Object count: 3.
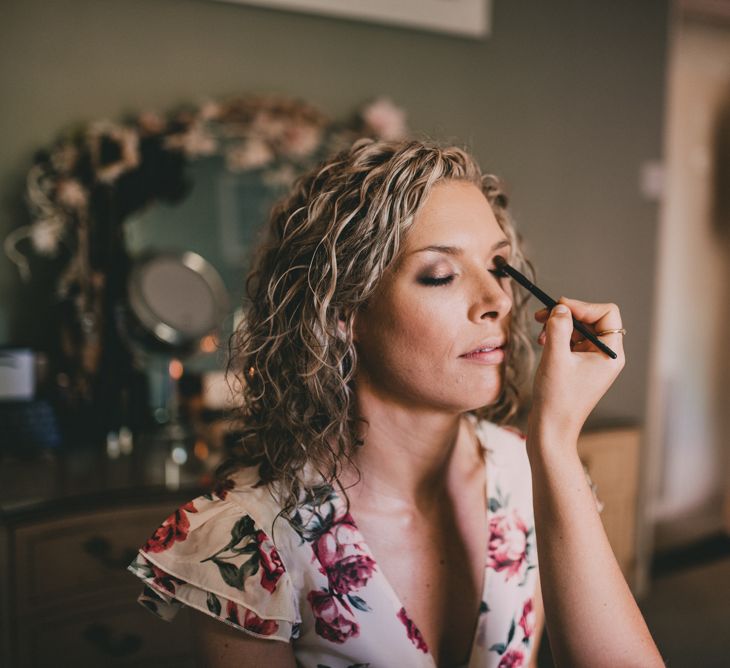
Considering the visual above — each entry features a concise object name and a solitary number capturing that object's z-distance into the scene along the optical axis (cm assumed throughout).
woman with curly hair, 86
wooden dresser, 147
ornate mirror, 195
